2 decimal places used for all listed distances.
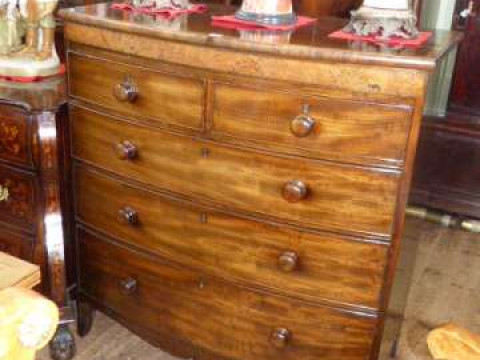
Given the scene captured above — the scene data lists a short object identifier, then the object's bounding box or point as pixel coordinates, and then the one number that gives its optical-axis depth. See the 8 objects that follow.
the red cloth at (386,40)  1.27
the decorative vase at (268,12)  1.41
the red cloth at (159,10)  1.54
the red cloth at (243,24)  1.40
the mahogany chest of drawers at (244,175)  1.24
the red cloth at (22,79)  1.73
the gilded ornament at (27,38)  1.72
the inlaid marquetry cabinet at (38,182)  1.60
